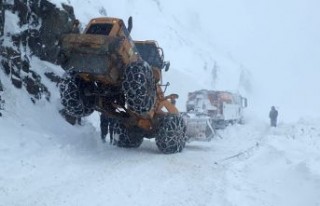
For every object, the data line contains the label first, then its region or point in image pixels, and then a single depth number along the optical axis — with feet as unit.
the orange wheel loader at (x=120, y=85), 22.03
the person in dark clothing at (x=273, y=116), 55.72
